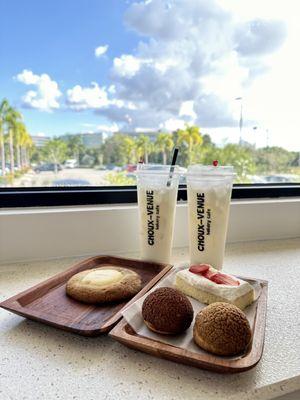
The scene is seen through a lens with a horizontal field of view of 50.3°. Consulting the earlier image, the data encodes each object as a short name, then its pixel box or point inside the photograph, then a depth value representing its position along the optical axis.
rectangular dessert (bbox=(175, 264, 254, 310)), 0.54
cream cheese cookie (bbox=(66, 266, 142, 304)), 0.56
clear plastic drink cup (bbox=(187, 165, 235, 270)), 0.68
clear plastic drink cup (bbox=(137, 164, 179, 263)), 0.70
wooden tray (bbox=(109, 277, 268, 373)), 0.40
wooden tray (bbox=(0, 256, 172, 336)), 0.49
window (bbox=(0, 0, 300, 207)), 0.89
